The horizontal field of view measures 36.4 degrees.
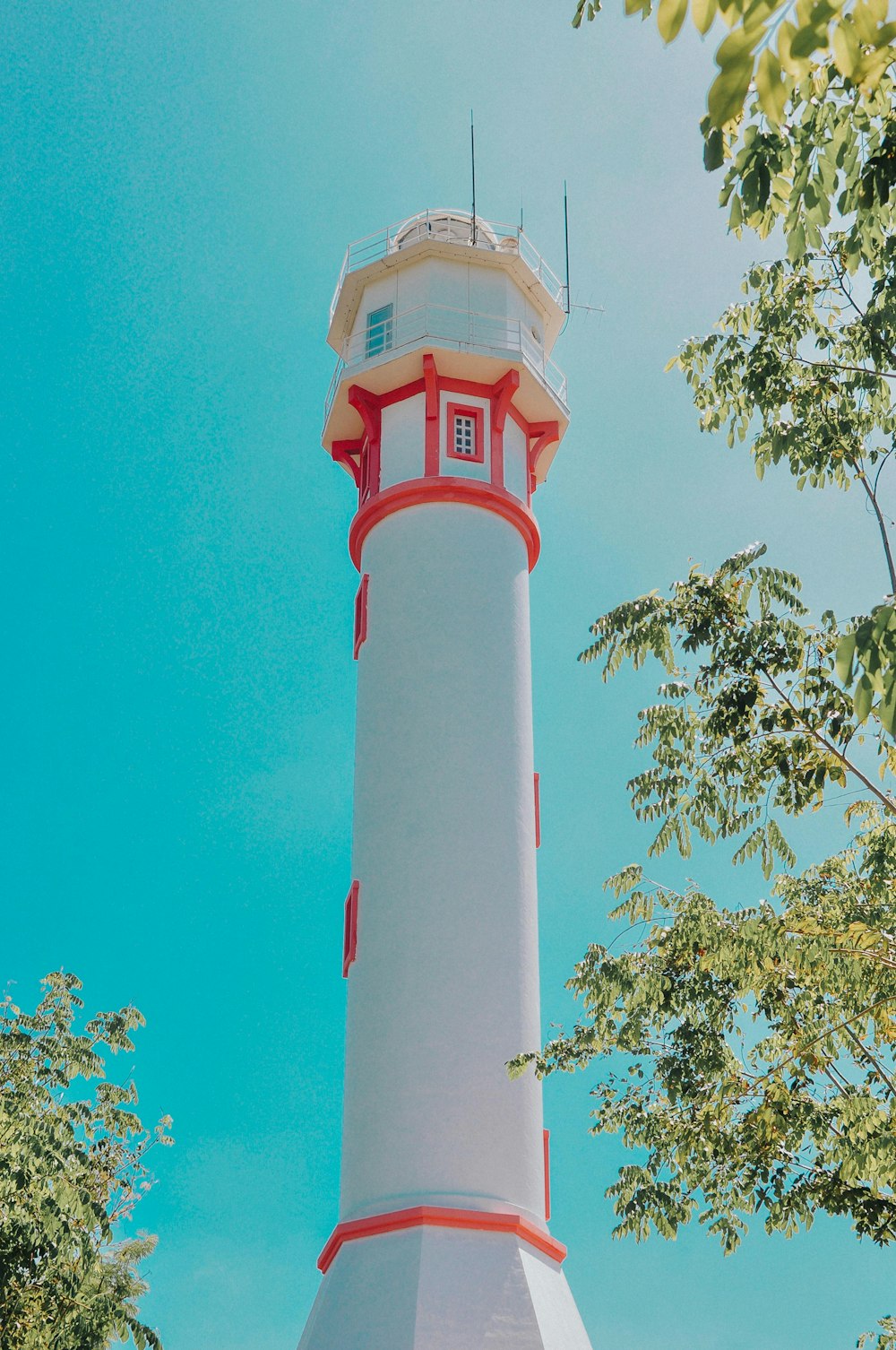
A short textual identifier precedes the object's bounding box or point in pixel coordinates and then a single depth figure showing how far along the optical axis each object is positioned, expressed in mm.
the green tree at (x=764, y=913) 10539
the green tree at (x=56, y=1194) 14312
